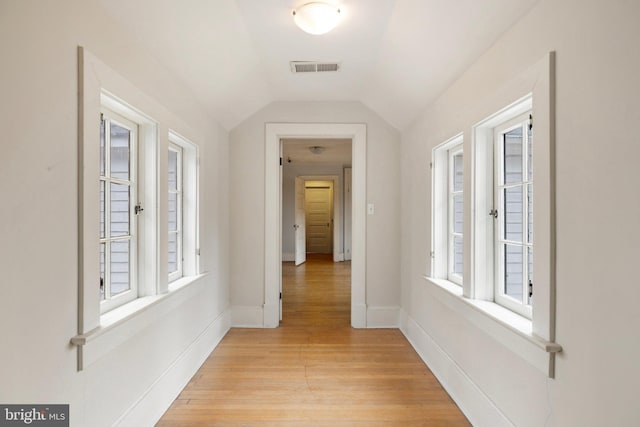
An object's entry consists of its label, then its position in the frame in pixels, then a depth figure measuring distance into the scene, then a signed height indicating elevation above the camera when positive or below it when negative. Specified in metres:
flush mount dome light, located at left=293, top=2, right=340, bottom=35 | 2.05 +1.11
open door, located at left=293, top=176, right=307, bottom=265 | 8.41 -0.31
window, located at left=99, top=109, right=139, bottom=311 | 1.81 +0.01
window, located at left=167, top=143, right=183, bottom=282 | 2.77 +0.00
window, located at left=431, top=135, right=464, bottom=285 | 2.80 +0.00
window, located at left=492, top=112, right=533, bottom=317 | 1.84 -0.01
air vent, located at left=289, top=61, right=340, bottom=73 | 2.93 +1.18
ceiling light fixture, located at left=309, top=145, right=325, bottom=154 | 6.84 +1.20
